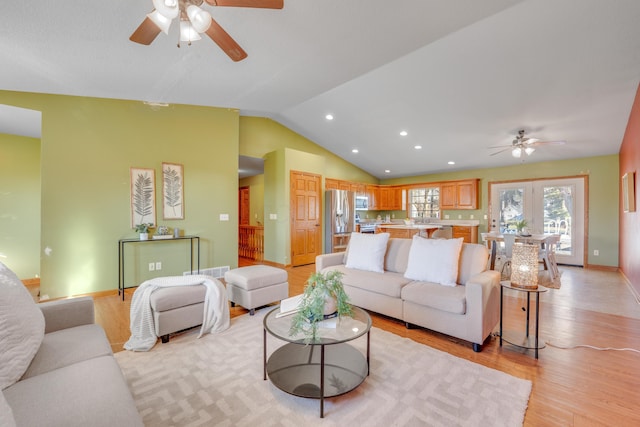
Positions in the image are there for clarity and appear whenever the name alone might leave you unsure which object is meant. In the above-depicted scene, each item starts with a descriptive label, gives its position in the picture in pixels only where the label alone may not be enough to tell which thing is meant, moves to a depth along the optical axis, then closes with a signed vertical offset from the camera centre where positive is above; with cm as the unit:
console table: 398 -66
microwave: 782 +31
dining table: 474 -46
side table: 228 -114
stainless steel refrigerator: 654 -14
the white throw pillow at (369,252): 333 -49
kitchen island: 578 -37
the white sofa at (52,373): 98 -74
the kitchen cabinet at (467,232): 725 -50
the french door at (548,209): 595 +10
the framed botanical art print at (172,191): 441 +37
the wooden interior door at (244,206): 832 +23
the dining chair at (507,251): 482 -69
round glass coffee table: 170 -110
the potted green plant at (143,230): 404 -27
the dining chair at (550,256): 472 -76
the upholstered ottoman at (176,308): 246 -90
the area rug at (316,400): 159 -121
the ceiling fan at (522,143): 475 +128
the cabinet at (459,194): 730 +54
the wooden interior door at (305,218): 602 -11
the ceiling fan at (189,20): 172 +137
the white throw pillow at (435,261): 274 -50
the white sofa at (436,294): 235 -79
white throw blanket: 243 -94
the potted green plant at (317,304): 181 -63
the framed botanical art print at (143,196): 416 +26
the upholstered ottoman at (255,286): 314 -89
